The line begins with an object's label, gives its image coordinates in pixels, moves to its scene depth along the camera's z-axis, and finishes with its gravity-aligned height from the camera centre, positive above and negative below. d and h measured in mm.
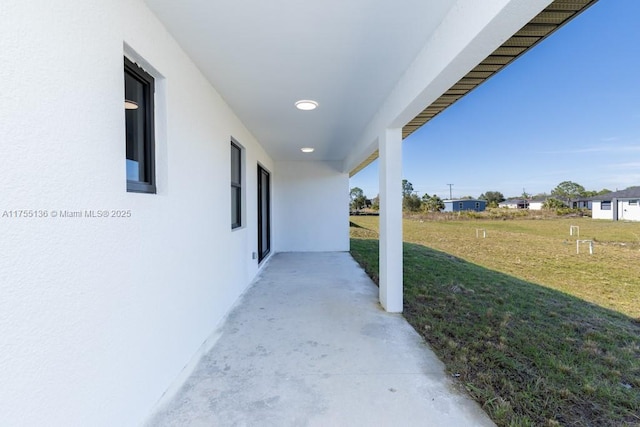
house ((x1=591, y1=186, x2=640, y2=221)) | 17281 +196
